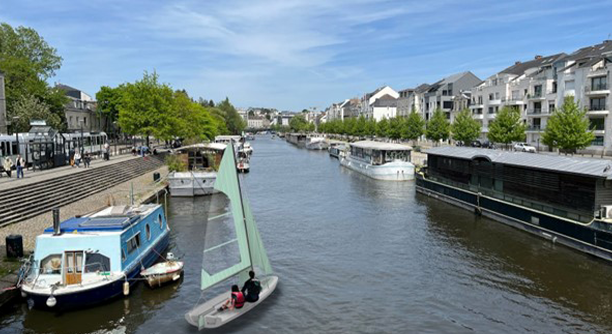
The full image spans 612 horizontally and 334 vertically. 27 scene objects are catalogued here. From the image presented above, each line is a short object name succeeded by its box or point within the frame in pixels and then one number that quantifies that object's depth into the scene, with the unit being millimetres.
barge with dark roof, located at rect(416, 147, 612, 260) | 25797
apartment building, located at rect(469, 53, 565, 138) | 79812
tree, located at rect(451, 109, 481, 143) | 80688
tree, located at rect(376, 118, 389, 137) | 121350
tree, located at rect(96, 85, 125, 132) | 106969
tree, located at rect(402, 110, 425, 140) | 104312
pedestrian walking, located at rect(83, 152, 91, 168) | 48941
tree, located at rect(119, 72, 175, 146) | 72125
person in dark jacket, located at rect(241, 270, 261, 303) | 18656
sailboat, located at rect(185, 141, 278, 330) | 17500
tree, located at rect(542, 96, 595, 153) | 54688
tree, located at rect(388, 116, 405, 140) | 109350
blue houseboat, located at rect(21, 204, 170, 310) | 17819
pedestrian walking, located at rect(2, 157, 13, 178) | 39312
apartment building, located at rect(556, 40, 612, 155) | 66812
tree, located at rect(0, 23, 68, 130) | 74125
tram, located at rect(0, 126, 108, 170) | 46406
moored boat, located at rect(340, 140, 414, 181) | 60000
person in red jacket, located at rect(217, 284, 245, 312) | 18125
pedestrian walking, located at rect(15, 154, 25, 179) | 38497
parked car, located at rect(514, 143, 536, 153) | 69800
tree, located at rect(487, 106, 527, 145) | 68038
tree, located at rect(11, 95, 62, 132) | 67688
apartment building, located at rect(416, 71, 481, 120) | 115062
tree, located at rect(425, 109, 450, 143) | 91188
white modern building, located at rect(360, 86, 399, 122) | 169000
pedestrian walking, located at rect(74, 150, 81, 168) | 48438
